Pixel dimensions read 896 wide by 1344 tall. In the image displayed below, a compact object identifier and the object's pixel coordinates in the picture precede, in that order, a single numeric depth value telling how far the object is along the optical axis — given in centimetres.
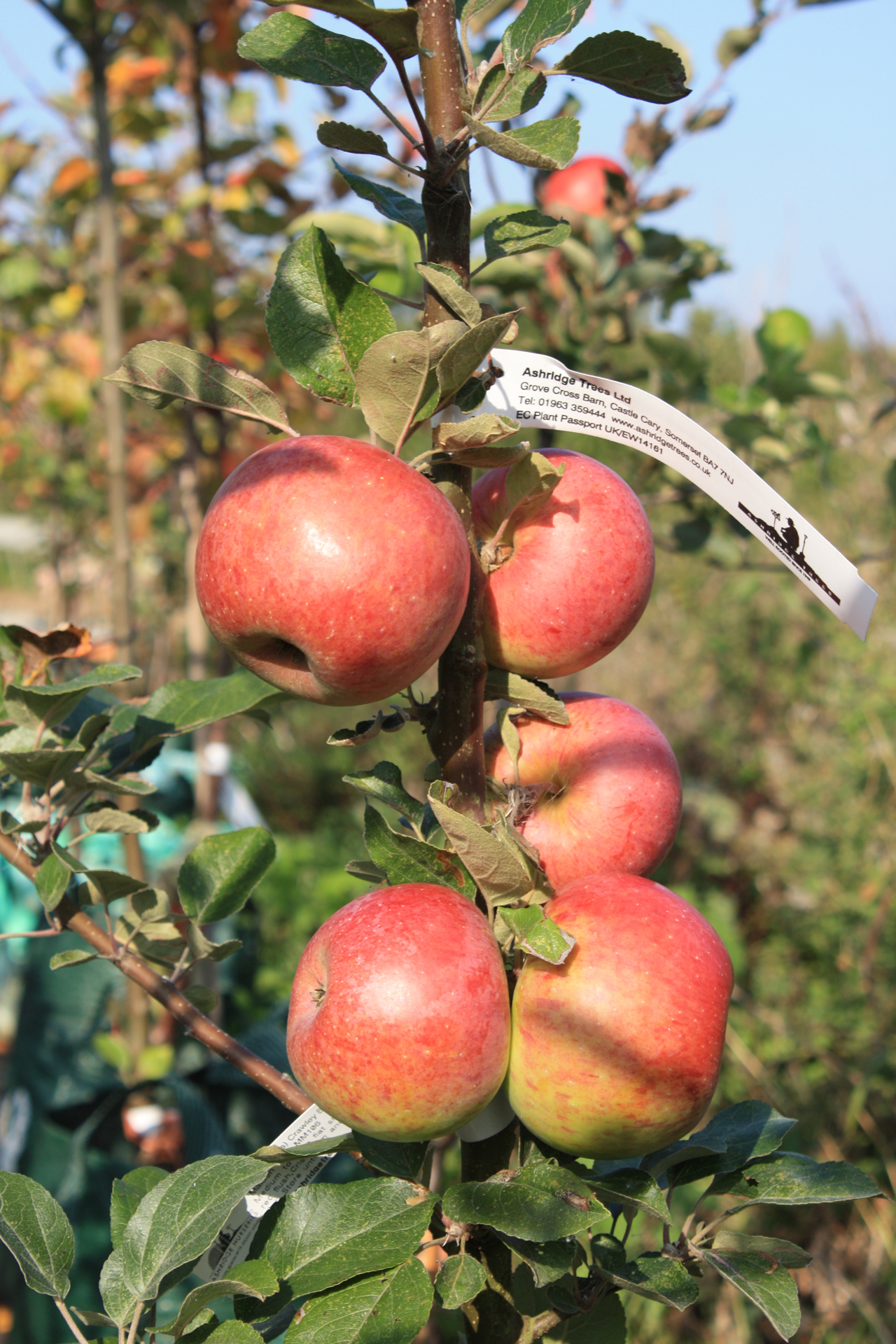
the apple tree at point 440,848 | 56
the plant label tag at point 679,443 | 65
